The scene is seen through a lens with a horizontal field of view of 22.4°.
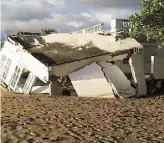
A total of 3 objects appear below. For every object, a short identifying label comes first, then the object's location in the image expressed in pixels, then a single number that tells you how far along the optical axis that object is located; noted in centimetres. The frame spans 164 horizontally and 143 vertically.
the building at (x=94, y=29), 2940
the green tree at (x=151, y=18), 1897
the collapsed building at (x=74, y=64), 2130
